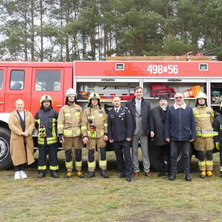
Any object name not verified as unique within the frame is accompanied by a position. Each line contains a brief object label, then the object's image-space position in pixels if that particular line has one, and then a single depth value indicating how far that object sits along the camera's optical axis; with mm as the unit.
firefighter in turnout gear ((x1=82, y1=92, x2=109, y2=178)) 5631
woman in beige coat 5645
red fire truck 6059
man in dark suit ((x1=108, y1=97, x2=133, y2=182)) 5500
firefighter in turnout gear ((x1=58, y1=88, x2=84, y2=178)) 5603
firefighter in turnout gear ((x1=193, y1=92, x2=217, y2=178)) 5633
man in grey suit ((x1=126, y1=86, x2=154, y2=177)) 5625
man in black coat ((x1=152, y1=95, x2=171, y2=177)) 5652
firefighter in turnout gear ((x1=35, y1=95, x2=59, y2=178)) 5672
